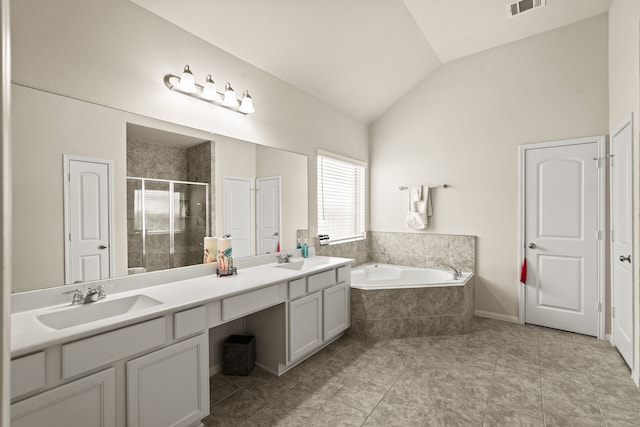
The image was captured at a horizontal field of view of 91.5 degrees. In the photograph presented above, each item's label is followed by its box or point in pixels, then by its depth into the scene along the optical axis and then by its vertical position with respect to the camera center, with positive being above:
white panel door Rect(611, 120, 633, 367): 2.41 -0.24
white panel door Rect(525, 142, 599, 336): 3.10 -0.27
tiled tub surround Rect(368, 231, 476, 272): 3.78 -0.49
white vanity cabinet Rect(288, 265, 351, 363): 2.42 -0.85
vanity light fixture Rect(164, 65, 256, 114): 2.12 +0.89
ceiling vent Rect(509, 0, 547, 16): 2.84 +1.91
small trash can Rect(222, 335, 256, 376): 2.39 -1.12
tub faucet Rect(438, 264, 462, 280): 3.47 -0.71
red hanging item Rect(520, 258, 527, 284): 3.41 -0.67
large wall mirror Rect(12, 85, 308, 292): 1.55 +0.14
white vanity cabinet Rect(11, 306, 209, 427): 1.20 -0.74
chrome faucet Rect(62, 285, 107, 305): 1.64 -0.44
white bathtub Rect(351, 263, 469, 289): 3.83 -0.80
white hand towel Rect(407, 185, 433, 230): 3.97 +0.06
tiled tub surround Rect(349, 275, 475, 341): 3.08 -1.01
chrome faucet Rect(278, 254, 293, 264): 2.97 -0.44
